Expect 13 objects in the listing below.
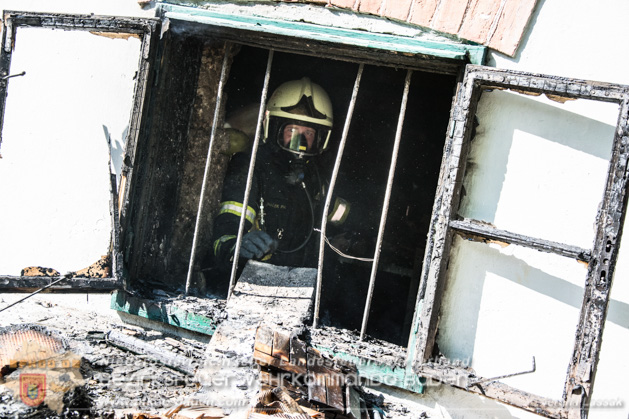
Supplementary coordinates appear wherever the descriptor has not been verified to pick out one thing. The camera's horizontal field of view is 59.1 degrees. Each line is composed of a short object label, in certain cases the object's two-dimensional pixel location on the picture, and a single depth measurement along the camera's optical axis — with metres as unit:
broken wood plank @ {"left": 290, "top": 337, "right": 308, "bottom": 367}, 2.47
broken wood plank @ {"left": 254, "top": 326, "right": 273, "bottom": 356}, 2.46
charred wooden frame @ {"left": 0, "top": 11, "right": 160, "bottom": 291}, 2.71
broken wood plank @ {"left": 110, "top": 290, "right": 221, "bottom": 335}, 2.98
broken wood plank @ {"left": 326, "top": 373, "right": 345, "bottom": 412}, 2.34
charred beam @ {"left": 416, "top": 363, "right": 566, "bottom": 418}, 2.26
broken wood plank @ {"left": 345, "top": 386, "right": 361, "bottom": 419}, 2.37
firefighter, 3.76
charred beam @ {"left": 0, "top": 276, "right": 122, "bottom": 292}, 2.65
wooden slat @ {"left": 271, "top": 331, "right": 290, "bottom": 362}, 2.46
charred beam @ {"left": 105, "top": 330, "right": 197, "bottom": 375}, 2.72
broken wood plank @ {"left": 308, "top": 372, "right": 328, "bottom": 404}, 2.34
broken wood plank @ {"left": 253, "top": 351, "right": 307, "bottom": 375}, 2.45
